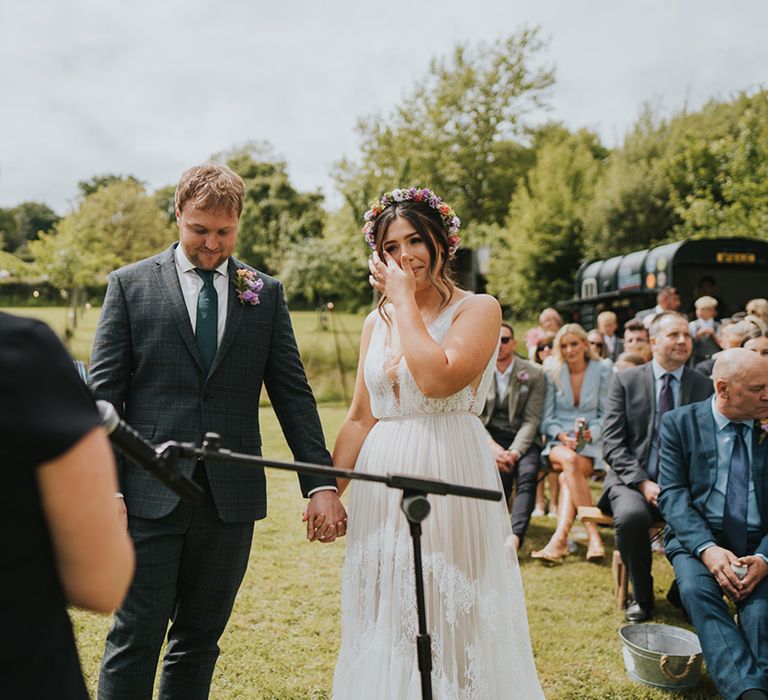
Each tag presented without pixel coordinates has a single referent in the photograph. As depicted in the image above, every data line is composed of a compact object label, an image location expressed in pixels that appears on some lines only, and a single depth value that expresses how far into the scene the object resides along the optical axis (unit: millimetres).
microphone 1267
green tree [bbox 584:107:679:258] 29219
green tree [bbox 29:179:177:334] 31344
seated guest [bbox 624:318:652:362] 7660
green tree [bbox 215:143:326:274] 44375
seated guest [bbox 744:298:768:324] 8470
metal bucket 3936
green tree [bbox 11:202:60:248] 55719
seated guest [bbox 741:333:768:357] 5853
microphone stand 1546
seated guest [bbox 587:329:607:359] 10383
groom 2592
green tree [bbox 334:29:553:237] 36094
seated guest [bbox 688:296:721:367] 9453
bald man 3703
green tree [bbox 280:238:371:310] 30109
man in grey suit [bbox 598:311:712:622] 5406
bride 2678
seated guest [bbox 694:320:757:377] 6980
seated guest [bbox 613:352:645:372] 7246
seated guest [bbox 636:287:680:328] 9961
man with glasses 6668
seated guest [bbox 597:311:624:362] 11195
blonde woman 6789
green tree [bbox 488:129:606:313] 31531
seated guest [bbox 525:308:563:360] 10547
